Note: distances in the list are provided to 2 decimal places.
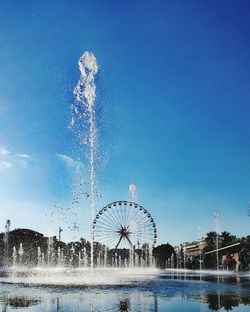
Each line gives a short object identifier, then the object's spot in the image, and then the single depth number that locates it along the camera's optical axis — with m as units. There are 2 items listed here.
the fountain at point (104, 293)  10.68
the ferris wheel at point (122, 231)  52.59
